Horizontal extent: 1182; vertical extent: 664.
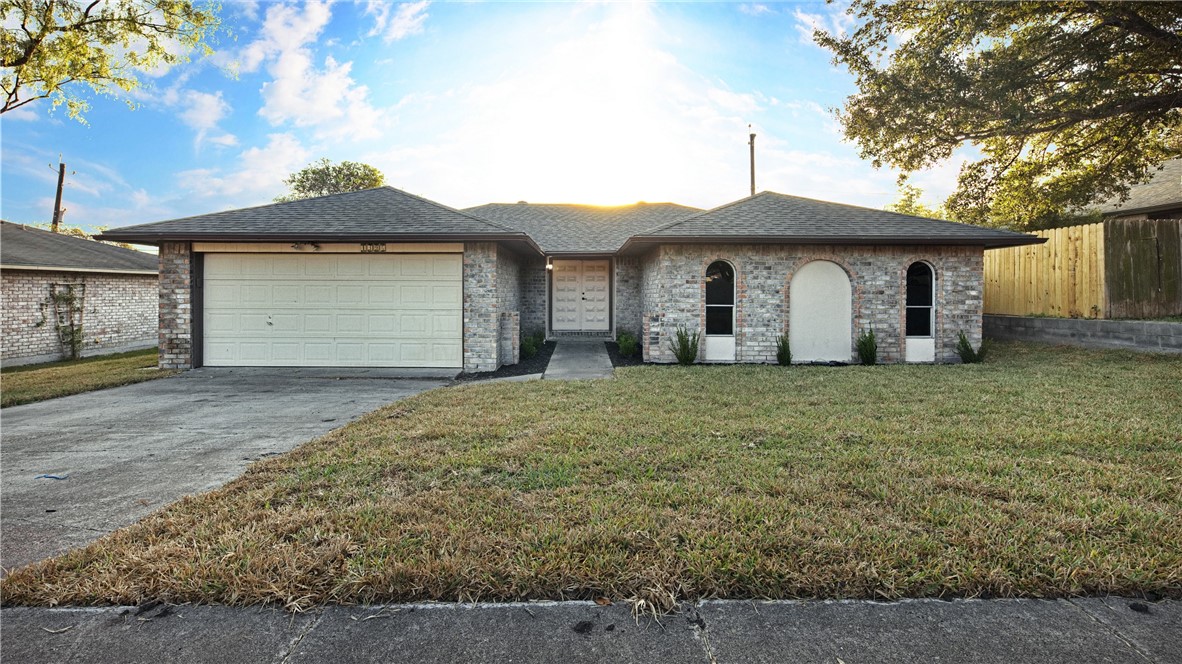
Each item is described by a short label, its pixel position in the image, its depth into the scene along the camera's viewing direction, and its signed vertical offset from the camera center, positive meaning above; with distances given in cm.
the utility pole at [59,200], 2677 +688
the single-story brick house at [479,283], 1023 +105
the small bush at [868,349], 1071 -30
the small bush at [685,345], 1072 -25
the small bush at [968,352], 1065 -35
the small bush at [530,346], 1216 -34
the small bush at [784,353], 1070 -39
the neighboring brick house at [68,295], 1298 +99
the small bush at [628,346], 1199 -30
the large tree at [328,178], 3288 +993
